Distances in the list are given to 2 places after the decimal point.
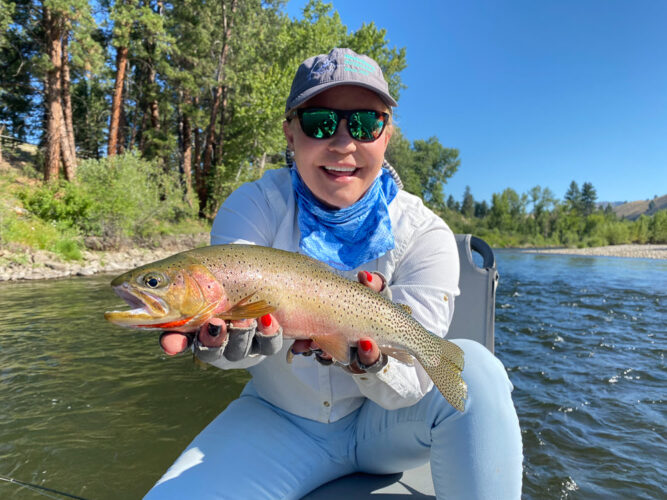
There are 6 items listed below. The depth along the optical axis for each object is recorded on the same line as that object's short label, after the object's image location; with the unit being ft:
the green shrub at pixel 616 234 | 259.80
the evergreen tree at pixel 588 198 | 353.10
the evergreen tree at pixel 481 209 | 427.37
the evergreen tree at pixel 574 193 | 356.59
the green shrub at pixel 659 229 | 262.88
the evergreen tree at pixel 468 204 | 419.95
